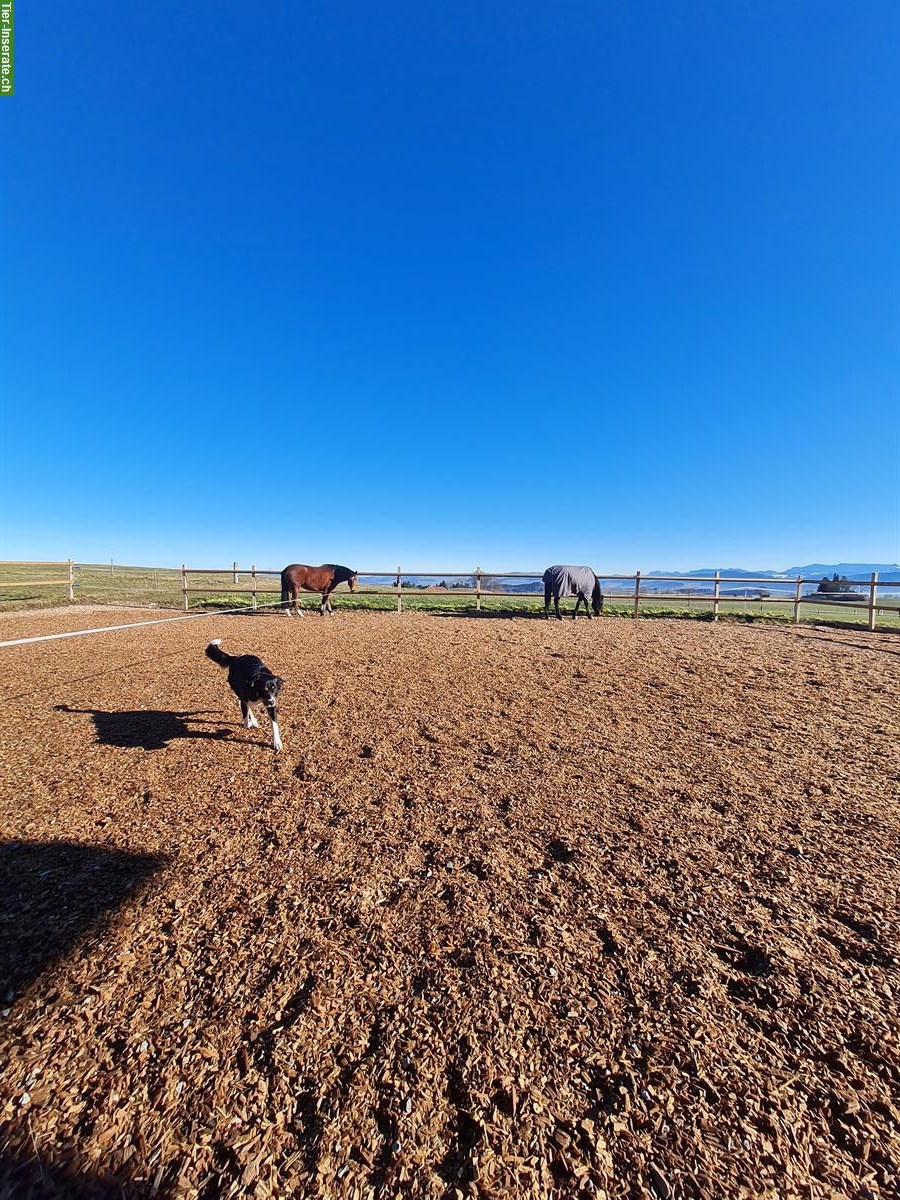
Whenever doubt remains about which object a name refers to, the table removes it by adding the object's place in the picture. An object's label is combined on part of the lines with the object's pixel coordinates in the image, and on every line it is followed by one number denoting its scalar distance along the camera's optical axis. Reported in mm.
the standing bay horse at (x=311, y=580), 14359
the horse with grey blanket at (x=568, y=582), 13383
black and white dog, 4180
